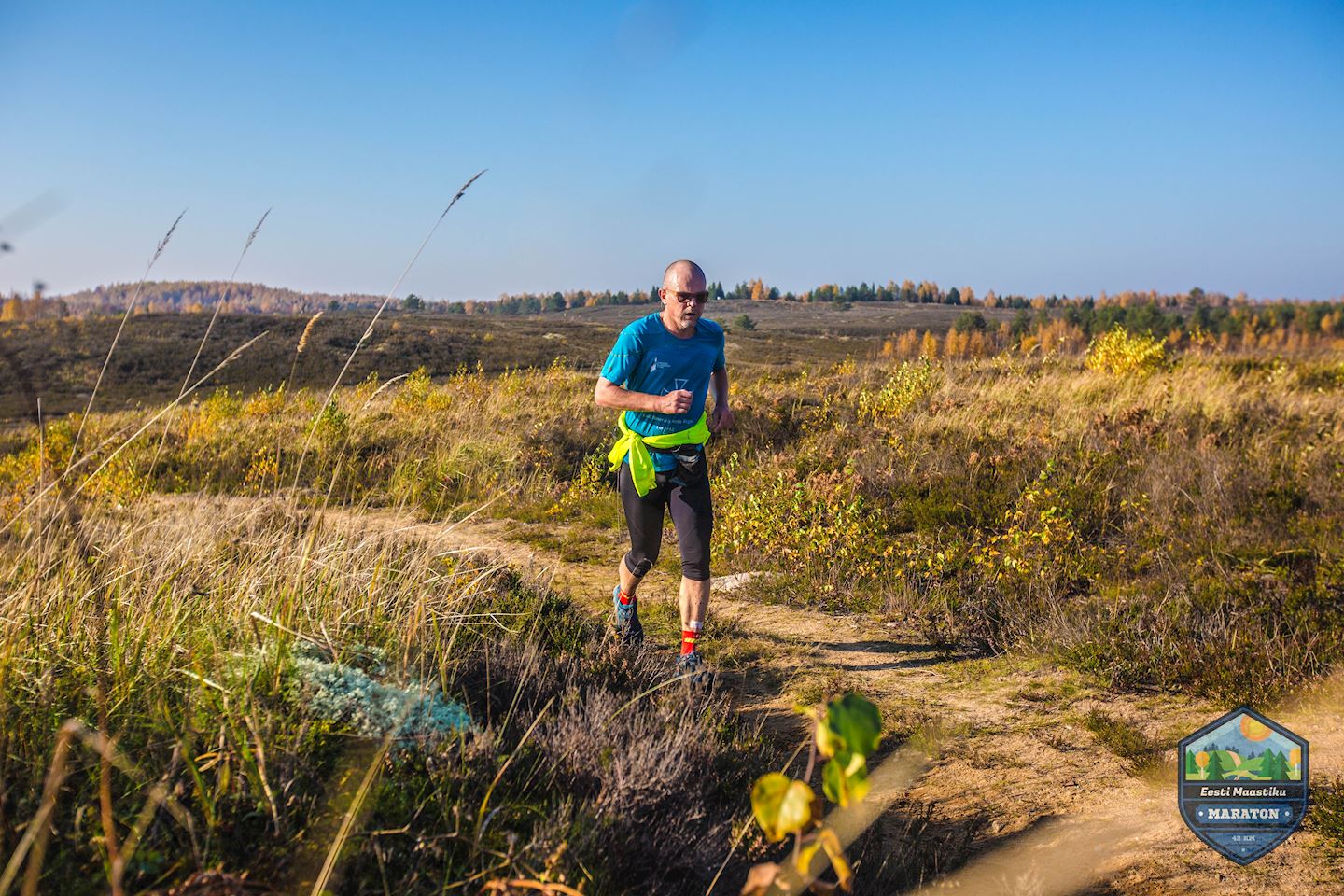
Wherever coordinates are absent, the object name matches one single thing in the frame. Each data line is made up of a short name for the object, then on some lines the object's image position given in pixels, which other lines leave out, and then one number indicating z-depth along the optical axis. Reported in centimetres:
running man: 414
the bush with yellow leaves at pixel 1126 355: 1147
